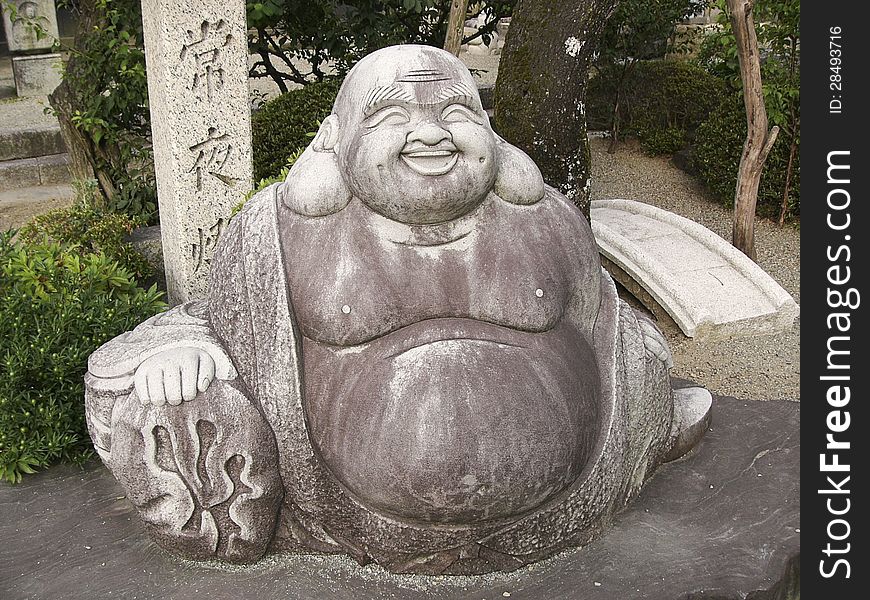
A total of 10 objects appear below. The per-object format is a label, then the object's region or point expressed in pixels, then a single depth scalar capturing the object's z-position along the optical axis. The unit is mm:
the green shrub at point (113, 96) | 6582
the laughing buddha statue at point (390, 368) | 2809
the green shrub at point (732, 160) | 7855
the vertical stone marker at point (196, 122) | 5035
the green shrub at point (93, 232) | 6047
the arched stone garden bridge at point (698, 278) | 5883
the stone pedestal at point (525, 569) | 3029
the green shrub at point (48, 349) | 3650
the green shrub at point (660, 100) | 9233
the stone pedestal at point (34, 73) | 10227
